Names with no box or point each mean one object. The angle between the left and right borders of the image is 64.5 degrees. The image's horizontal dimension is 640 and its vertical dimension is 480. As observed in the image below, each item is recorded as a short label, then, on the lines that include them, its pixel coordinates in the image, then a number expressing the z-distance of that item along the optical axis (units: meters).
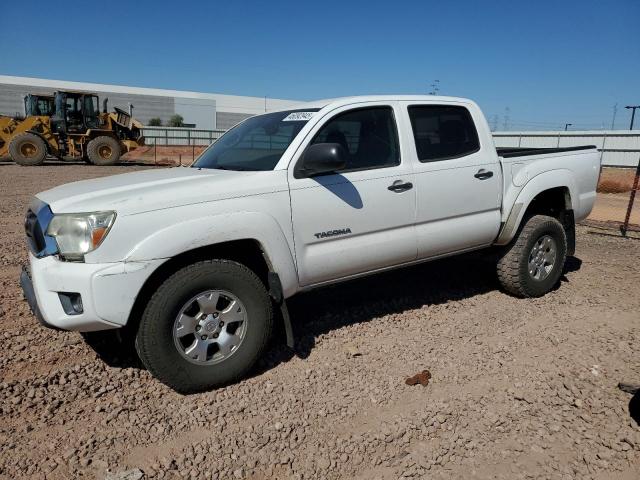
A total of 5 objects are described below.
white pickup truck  2.98
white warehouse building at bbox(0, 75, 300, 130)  65.81
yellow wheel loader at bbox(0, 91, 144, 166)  20.77
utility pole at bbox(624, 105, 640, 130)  44.09
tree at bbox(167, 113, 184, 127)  71.94
